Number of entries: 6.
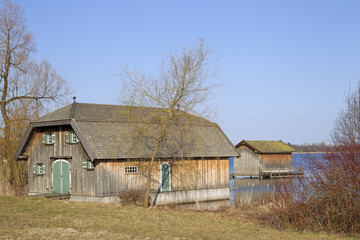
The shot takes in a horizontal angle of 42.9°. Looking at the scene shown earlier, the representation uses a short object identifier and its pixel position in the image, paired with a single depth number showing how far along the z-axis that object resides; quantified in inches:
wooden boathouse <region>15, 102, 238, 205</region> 1099.9
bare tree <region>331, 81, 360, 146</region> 1166.6
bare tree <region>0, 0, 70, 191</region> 1391.5
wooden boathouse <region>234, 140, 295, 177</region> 2460.6
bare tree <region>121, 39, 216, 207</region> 940.0
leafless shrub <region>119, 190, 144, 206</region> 1037.8
